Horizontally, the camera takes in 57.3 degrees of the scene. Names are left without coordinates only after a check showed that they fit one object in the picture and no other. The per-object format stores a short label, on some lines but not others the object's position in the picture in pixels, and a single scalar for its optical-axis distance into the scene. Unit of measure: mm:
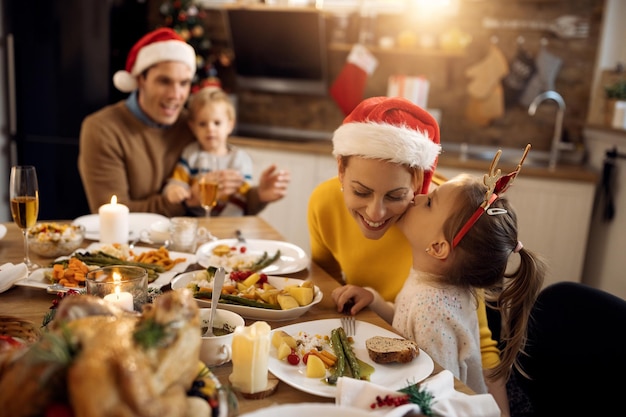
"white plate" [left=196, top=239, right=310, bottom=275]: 1719
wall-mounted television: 4309
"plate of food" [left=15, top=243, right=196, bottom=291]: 1456
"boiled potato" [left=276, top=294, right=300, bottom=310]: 1334
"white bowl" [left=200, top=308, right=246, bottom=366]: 1056
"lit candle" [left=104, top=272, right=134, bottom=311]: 1158
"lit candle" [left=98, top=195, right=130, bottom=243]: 1798
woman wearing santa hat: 1526
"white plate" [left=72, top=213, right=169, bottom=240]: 1968
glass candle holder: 1178
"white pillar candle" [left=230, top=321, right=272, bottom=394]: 971
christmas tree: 4238
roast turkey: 618
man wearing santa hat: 2637
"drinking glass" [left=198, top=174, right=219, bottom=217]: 2209
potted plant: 3516
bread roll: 1140
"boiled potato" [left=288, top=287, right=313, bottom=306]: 1366
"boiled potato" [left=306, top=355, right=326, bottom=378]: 1074
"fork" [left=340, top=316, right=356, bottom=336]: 1298
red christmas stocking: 4371
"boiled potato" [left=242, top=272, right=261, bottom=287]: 1483
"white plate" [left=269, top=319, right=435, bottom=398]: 1038
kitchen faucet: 3847
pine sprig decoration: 929
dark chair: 1361
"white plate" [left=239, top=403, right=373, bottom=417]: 769
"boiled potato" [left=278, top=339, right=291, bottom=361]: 1122
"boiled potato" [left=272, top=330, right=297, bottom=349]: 1164
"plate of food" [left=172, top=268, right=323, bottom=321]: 1324
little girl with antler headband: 1368
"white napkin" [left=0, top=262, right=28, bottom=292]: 1387
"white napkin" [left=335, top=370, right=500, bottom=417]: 952
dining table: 1021
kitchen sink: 4105
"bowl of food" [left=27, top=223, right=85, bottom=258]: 1688
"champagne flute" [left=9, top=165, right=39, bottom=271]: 1563
